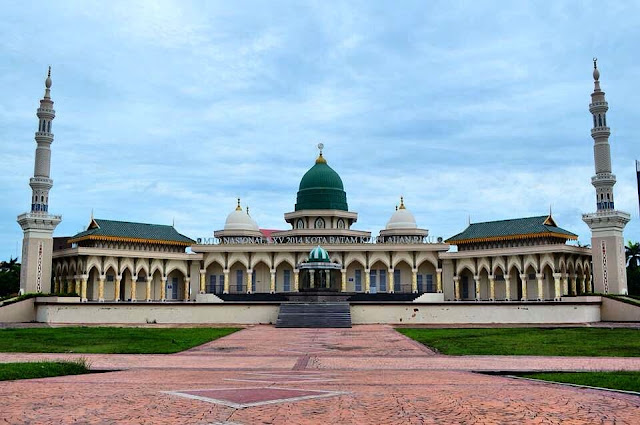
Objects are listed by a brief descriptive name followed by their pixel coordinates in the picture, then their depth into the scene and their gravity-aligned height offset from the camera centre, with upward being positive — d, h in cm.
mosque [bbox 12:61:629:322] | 4622 +335
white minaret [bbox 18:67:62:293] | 4375 +545
